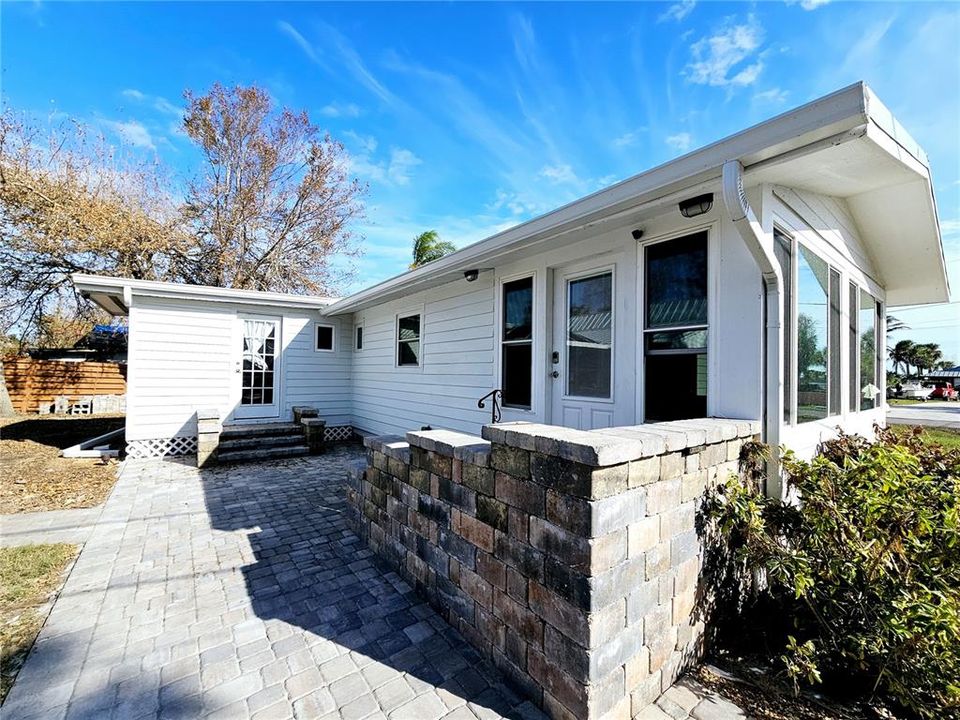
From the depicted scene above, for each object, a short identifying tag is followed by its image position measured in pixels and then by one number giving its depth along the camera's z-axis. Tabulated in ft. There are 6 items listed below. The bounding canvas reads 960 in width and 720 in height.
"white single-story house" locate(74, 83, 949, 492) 8.70
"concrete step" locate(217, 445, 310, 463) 21.77
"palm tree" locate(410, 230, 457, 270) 56.03
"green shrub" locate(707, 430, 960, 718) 5.83
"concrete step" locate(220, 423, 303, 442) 23.27
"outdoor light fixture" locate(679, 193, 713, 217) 9.42
